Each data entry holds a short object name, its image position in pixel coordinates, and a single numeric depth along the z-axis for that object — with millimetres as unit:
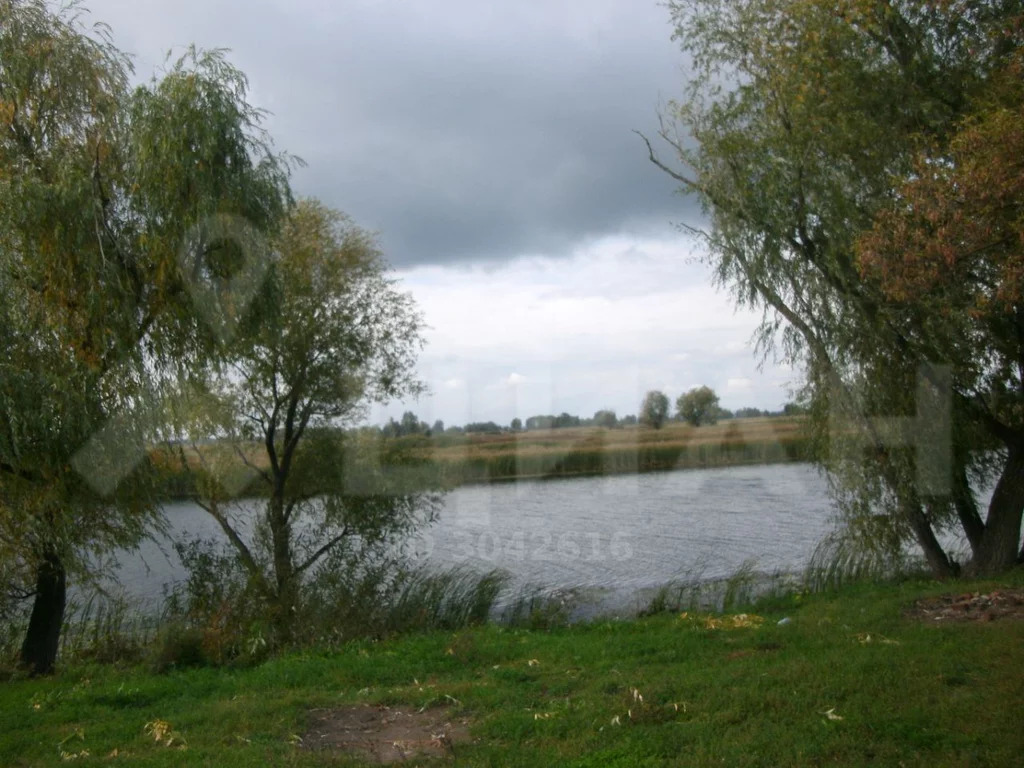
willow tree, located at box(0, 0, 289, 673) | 9742
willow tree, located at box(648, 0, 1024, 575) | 11766
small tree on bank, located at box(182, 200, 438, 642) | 17203
